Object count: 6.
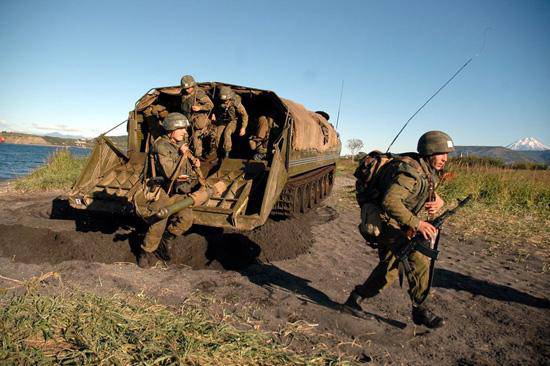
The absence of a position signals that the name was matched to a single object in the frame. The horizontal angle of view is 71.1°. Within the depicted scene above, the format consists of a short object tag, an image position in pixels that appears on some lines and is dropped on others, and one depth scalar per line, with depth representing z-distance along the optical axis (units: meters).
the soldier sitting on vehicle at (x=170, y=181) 5.05
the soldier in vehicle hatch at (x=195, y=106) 7.10
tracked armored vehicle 5.75
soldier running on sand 3.54
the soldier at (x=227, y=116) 7.32
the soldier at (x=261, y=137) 7.30
